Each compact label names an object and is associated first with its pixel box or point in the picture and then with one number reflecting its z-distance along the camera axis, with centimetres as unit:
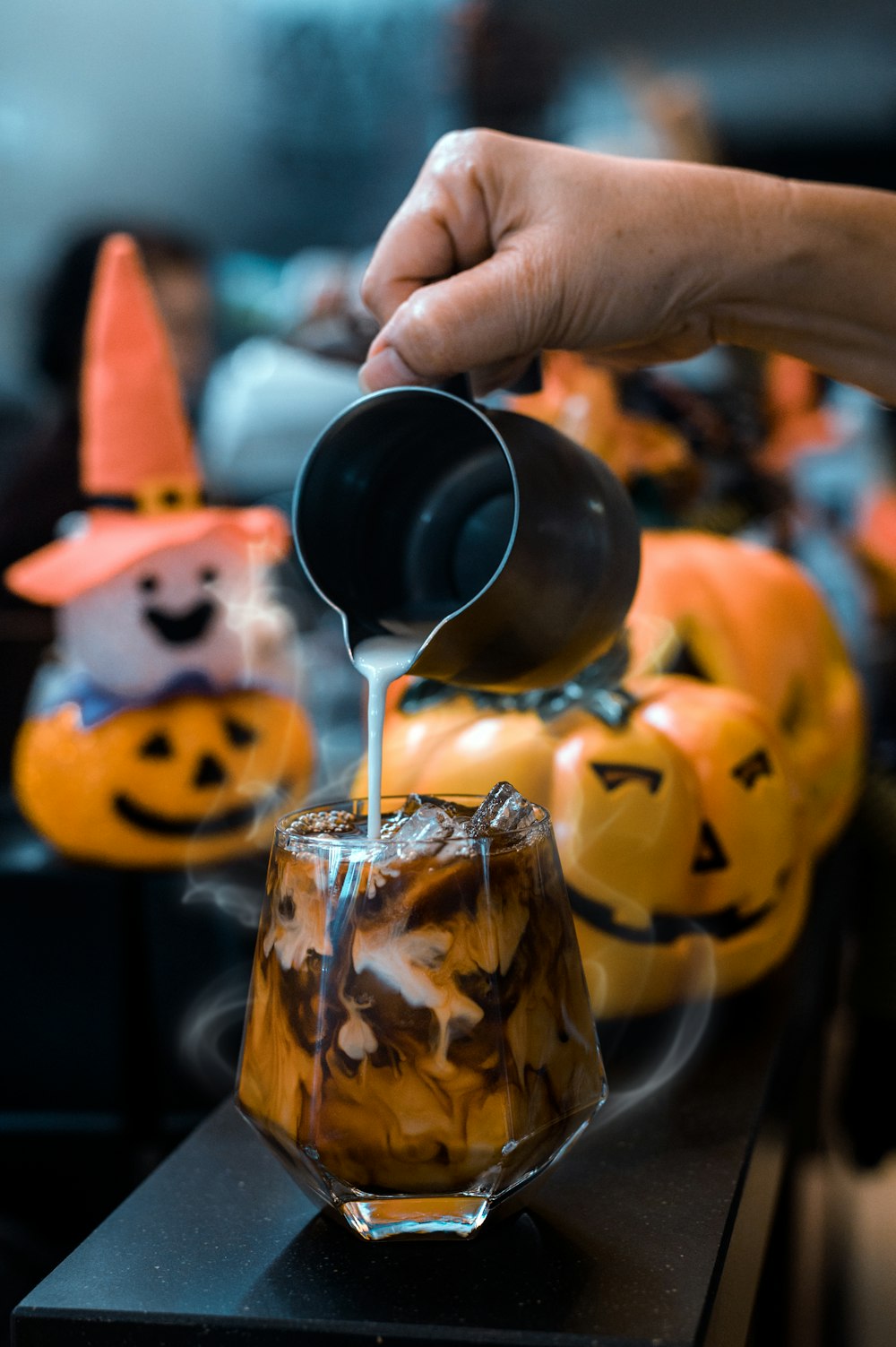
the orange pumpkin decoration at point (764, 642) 111
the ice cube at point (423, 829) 59
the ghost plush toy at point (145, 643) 129
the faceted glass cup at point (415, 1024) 58
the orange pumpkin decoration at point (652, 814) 85
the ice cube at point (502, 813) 61
